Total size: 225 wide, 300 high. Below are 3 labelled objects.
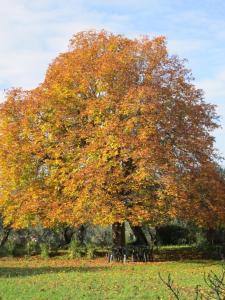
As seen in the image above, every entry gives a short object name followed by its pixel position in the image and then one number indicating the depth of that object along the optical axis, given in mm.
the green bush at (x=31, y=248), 34125
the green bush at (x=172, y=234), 39469
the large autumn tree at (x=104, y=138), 25531
